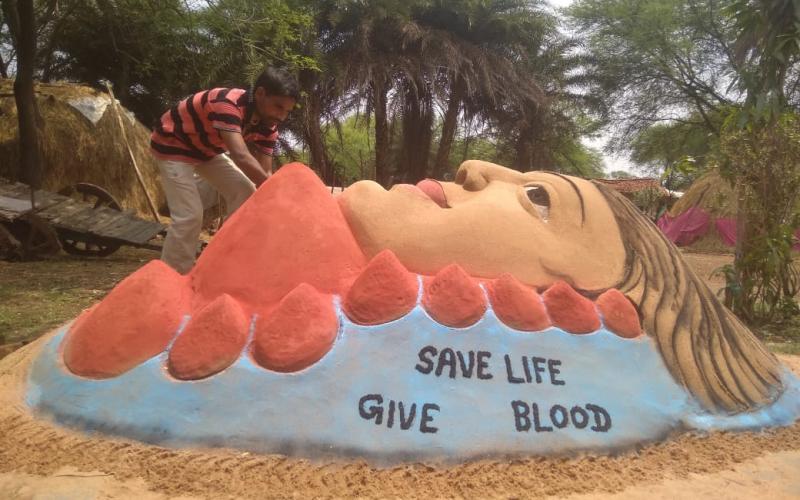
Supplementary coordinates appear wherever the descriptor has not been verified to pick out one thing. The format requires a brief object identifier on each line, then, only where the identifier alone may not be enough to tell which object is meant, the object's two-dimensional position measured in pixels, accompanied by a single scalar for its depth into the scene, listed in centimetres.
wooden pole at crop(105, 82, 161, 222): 854
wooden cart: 759
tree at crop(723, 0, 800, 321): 552
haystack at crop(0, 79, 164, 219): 998
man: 304
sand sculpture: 217
